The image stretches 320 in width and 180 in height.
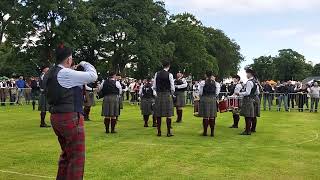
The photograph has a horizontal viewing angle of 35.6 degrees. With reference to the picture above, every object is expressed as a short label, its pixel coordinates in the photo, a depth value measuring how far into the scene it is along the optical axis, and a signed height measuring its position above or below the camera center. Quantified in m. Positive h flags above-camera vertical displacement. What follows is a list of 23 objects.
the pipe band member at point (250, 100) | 13.23 -0.03
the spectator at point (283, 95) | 26.30 +0.20
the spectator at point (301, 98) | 25.94 +0.04
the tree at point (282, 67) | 103.91 +6.89
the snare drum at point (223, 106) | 14.54 -0.21
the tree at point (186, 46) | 67.31 +7.25
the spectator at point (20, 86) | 27.27 +0.72
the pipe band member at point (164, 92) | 12.47 +0.17
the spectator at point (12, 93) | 26.94 +0.33
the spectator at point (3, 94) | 26.58 +0.27
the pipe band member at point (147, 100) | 15.55 -0.04
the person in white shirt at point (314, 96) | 25.17 +0.13
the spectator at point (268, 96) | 26.82 +0.15
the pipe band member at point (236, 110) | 14.31 -0.34
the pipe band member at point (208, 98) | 12.88 +0.02
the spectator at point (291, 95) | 26.65 +0.17
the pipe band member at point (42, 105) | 14.22 -0.17
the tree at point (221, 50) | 89.31 +9.00
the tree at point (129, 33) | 49.66 +6.71
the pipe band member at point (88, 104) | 16.84 -0.17
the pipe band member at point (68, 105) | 5.98 -0.07
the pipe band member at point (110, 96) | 13.17 +0.08
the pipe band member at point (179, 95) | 16.83 +0.13
